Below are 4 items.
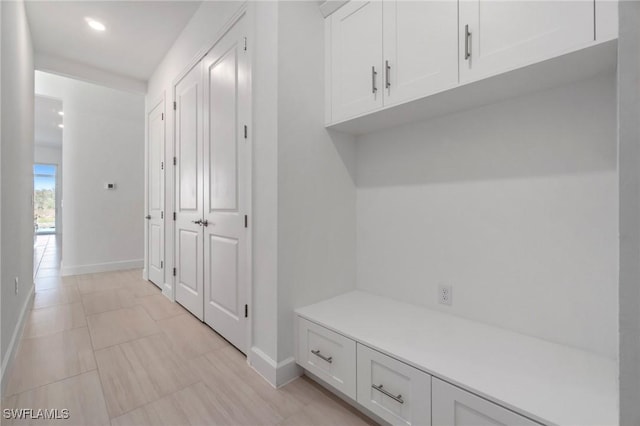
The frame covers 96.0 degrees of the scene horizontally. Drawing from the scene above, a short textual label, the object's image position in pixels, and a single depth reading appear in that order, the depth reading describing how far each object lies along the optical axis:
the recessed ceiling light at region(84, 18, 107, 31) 2.69
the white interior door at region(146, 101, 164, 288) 3.37
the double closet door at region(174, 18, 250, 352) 1.96
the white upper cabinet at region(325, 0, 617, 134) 1.03
